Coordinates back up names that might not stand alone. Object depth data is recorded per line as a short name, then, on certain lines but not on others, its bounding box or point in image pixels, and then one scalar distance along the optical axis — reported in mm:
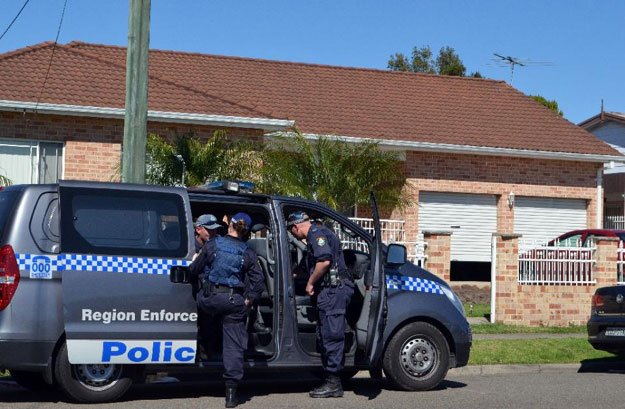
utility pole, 12273
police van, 9250
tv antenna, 37375
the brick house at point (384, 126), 20250
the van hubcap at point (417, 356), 10914
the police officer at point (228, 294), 9656
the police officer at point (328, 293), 10242
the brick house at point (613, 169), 32031
